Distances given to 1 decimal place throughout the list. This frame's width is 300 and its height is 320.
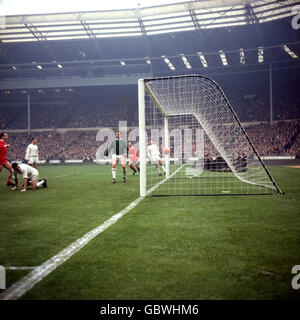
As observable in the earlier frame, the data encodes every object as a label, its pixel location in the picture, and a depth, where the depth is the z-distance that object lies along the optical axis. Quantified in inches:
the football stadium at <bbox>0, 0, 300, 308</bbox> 97.9
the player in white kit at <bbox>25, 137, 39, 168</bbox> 478.6
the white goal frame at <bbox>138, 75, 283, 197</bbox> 281.3
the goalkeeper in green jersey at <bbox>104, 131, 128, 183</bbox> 444.2
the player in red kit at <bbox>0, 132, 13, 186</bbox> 381.7
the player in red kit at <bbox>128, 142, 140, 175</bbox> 600.0
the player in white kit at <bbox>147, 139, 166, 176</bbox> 527.2
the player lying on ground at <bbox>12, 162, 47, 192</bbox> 353.4
